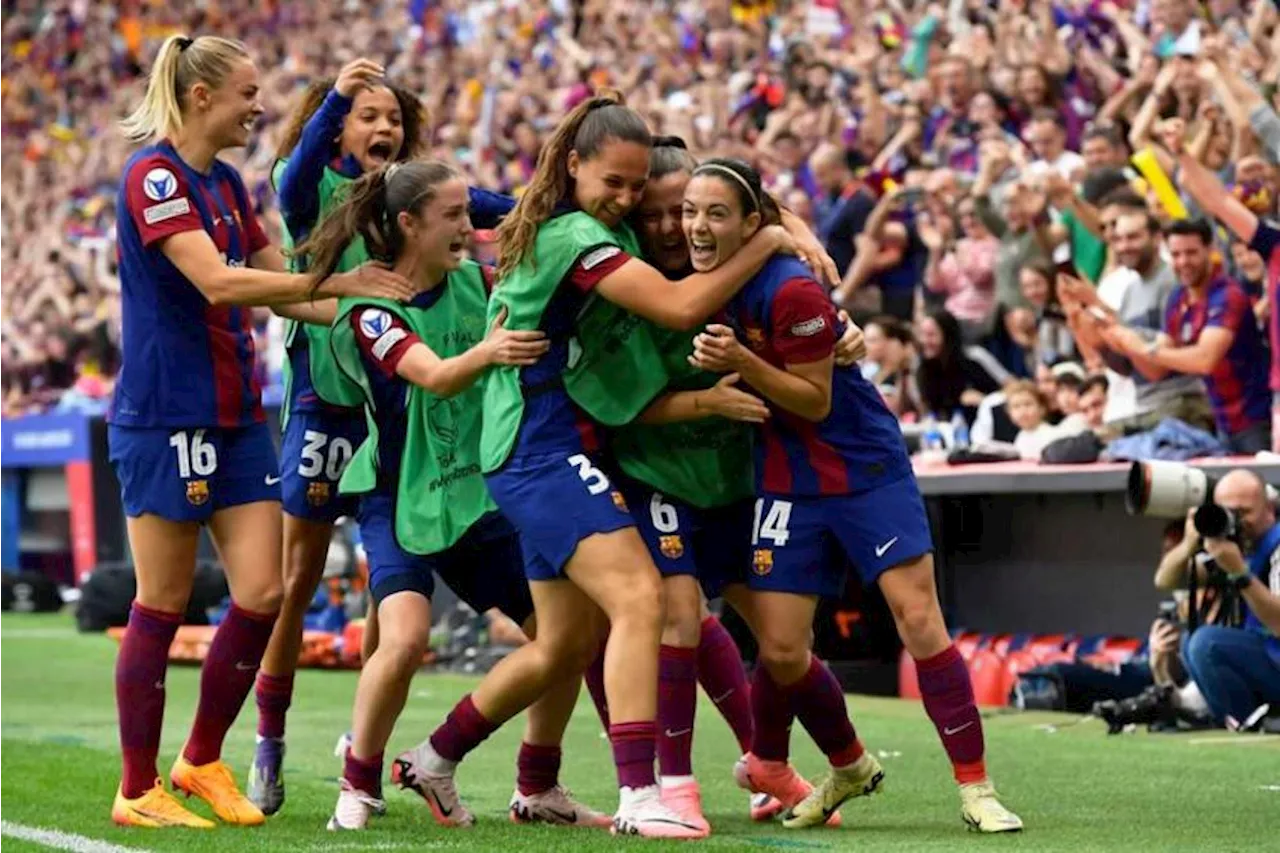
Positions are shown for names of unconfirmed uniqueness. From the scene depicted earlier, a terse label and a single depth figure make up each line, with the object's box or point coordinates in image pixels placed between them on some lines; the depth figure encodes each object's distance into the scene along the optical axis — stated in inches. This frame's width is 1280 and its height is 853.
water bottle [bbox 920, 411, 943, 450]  1046.4
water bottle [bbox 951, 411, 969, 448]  1073.1
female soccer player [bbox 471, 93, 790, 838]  489.1
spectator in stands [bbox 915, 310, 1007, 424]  1111.0
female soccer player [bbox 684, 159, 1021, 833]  502.0
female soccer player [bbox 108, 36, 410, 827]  528.4
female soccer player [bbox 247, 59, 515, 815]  562.3
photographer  761.6
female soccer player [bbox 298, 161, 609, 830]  522.6
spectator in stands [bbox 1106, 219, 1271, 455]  911.0
